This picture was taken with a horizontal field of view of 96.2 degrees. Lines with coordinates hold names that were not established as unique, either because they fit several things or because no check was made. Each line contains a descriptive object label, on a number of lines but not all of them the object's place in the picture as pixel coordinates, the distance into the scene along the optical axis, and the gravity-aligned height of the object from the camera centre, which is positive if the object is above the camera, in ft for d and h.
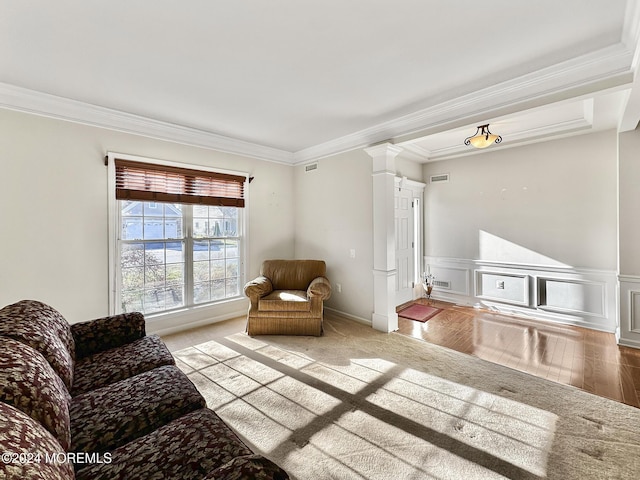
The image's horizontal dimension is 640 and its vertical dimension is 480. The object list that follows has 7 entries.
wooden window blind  11.04 +2.44
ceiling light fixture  11.48 +3.98
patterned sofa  2.90 -2.62
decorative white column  12.25 +0.17
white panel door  16.06 -0.38
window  11.18 +0.19
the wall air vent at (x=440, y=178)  17.00 +3.64
